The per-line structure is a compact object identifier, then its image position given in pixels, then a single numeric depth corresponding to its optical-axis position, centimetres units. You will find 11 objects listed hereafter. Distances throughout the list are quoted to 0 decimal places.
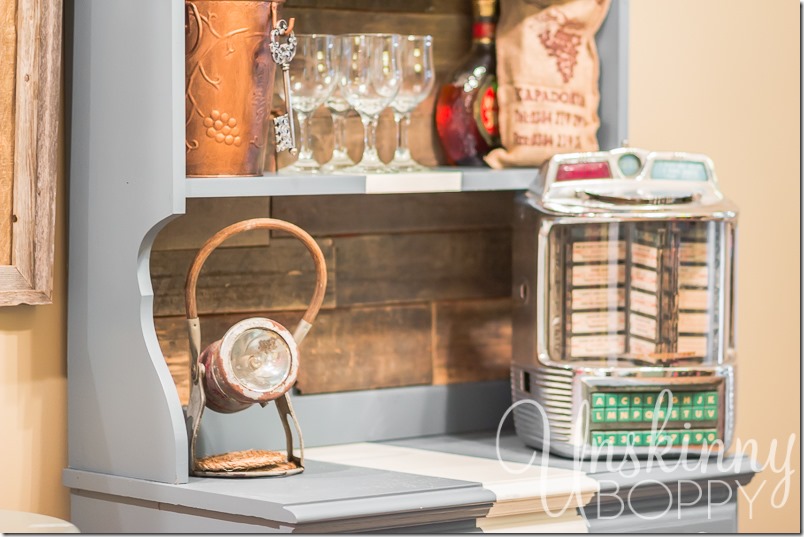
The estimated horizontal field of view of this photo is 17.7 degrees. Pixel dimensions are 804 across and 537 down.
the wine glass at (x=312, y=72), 317
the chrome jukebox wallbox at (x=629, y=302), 322
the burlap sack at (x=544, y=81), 327
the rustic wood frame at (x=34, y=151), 309
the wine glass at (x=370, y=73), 319
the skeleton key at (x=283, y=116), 308
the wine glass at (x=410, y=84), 322
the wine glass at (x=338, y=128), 322
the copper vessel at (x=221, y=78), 305
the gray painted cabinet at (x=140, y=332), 300
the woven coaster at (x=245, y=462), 309
